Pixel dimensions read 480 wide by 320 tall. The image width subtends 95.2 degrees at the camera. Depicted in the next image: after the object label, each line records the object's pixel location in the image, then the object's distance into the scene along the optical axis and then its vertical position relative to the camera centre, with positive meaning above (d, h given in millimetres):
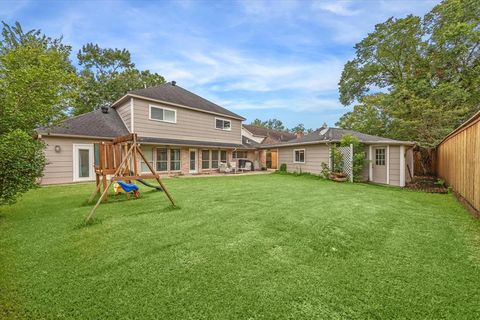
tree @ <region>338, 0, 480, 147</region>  14055 +6780
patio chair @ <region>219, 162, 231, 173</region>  16903 -864
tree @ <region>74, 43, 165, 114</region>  23484 +9300
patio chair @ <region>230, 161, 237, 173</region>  17234 -724
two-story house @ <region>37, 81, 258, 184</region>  10969 +1524
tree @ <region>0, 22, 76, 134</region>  5062 +1769
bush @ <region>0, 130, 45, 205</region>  4406 -130
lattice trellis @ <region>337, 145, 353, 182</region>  11914 -198
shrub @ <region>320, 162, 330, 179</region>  12881 -863
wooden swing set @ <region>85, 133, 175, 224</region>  6543 +12
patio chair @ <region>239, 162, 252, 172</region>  18981 -883
